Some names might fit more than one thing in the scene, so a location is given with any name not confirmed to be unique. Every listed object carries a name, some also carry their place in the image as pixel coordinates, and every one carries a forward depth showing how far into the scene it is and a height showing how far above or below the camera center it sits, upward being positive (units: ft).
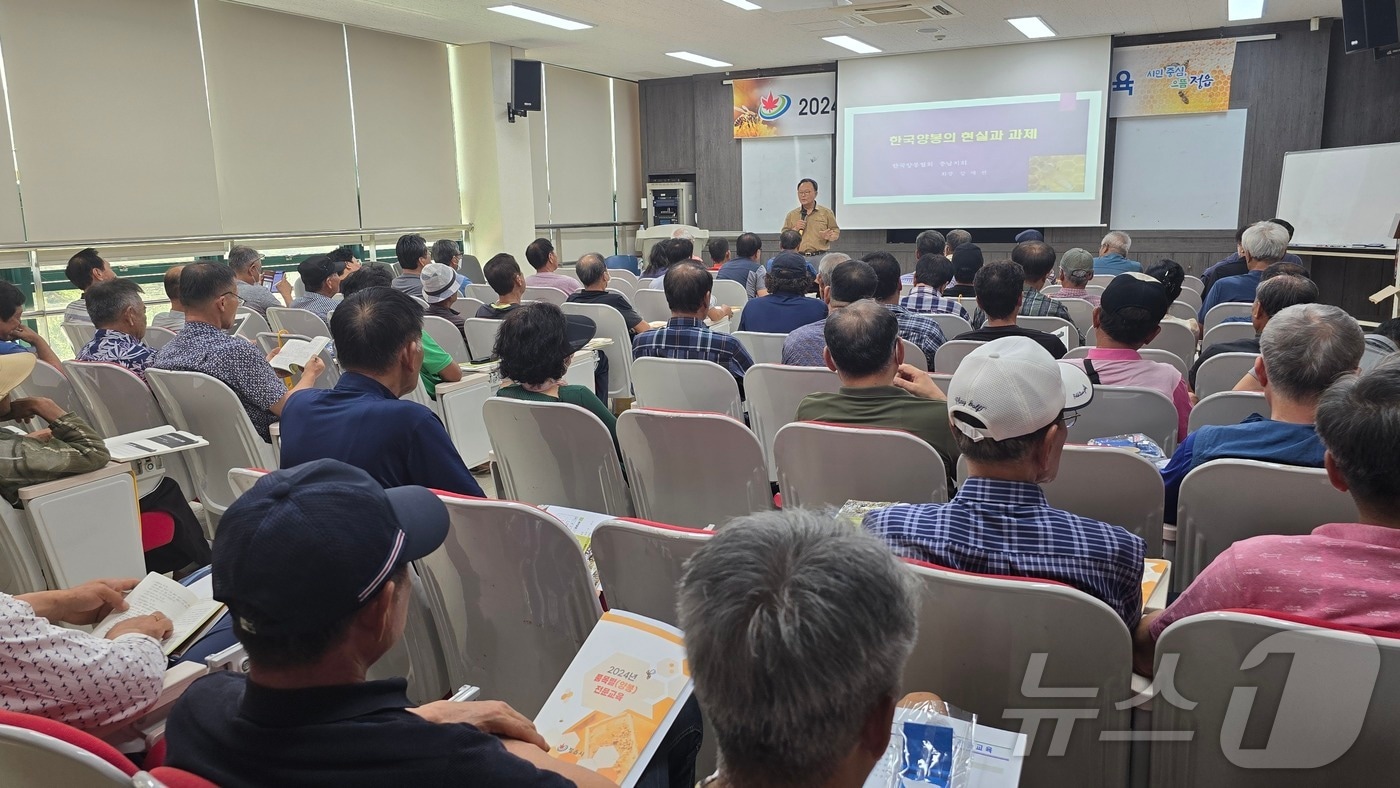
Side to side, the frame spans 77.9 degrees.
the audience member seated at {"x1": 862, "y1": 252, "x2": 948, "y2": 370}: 13.30 -1.67
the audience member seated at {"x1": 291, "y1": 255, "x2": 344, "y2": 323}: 19.35 -1.16
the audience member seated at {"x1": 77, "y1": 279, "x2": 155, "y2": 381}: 12.68 -1.33
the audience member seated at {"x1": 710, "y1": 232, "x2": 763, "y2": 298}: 24.72 -1.10
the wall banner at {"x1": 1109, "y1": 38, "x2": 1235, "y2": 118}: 32.65 +5.19
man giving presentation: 34.24 -0.14
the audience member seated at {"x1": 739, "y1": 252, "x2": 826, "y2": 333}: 16.26 -1.51
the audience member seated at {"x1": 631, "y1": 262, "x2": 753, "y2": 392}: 12.93 -1.63
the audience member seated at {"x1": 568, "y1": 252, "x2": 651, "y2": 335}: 19.03 -1.34
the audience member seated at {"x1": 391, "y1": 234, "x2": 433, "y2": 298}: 22.69 -0.65
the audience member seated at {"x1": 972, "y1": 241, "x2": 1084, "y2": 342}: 16.43 -1.16
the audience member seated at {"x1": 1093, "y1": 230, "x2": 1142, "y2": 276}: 25.02 -1.17
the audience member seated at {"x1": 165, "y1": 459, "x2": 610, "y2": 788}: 3.26 -1.74
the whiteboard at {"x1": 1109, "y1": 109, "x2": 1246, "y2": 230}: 33.12 +1.71
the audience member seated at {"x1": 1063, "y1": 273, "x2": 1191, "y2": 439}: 10.05 -1.49
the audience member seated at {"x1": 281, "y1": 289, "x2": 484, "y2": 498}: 7.32 -1.60
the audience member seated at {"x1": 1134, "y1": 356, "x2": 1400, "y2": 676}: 4.48 -1.80
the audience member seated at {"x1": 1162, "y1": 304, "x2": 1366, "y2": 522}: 6.77 -1.38
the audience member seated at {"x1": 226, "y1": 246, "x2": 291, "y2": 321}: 20.68 -1.16
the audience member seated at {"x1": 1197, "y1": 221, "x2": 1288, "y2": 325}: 18.78 -0.99
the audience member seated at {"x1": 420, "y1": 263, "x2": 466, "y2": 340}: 18.53 -1.29
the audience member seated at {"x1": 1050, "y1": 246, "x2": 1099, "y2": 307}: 19.81 -1.23
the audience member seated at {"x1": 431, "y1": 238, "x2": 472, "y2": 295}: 27.25 -0.72
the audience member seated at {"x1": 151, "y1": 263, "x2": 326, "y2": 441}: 11.48 -1.59
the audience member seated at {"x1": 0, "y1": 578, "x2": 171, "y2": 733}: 4.59 -2.34
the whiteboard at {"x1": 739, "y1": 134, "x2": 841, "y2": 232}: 41.24 +2.39
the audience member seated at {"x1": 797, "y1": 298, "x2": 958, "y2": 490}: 8.61 -1.73
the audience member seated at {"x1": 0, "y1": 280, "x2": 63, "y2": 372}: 14.33 -1.29
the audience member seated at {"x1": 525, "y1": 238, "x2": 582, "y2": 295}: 23.07 -1.04
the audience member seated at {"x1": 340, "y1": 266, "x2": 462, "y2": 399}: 13.07 -2.08
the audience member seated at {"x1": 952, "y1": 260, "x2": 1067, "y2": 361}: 11.91 -1.13
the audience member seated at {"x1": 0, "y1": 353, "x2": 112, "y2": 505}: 7.93 -1.94
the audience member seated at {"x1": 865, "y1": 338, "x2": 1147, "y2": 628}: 4.93 -1.72
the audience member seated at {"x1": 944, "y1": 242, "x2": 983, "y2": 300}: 21.34 -1.18
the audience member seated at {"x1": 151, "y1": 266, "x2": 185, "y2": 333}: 16.63 -1.58
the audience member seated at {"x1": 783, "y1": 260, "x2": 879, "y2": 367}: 12.72 -1.28
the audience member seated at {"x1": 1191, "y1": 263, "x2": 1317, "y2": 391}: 11.62 -1.12
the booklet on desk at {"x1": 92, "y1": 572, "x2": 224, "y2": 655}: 5.63 -2.47
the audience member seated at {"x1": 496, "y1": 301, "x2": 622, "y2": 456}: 9.32 -1.38
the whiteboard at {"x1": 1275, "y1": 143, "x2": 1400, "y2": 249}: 26.35 +0.53
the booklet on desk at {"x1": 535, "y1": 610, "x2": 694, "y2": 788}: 4.18 -2.36
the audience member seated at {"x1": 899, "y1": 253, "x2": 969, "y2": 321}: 17.01 -1.35
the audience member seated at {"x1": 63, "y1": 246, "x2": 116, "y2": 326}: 18.98 -0.80
